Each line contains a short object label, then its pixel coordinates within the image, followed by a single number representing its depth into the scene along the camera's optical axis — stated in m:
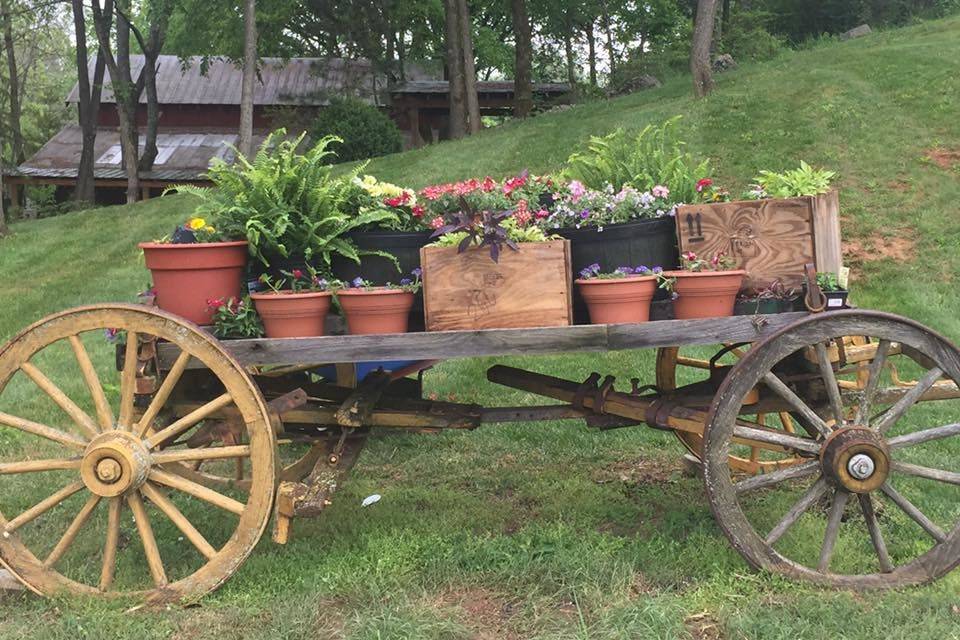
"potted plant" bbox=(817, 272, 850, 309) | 3.25
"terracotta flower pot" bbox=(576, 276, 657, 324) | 3.23
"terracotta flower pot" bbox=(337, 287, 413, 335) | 3.24
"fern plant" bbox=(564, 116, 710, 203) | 3.68
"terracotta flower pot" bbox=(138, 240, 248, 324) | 3.24
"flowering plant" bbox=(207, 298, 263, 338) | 3.32
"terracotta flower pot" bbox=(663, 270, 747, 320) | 3.22
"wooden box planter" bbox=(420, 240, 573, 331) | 3.21
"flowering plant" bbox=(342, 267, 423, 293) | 3.32
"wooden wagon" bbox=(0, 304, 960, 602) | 3.14
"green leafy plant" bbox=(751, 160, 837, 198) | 3.47
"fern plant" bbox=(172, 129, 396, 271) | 3.30
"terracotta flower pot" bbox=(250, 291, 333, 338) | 3.24
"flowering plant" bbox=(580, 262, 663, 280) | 3.32
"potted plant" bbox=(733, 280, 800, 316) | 3.33
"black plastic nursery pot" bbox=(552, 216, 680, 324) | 3.39
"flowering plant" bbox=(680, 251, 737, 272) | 3.32
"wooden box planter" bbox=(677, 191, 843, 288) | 3.29
